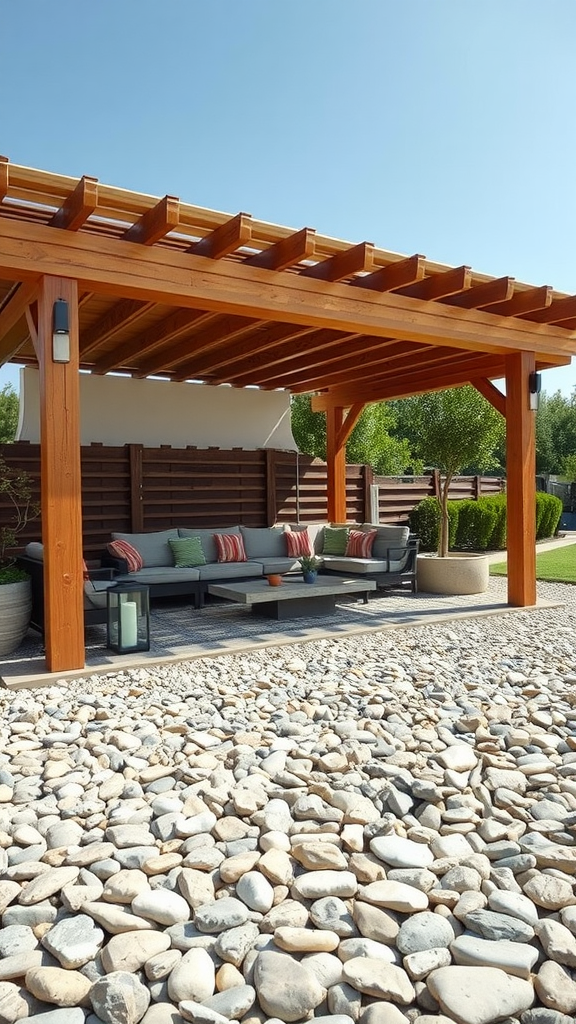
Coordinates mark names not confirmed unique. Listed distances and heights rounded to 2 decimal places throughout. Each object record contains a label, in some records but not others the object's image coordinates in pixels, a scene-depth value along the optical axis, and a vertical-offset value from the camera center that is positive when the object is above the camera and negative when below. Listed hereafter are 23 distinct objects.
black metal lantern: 5.29 -0.98
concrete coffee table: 6.50 -0.99
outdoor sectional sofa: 7.23 -0.83
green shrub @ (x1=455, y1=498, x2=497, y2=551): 13.42 -0.62
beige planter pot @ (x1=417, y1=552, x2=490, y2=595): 8.55 -1.05
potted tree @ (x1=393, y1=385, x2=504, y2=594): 8.59 +0.61
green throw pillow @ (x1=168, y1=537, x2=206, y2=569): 7.93 -0.70
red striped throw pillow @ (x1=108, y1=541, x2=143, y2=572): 7.55 -0.67
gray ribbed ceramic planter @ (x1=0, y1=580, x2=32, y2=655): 5.28 -0.93
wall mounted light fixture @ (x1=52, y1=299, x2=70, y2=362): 4.57 +1.07
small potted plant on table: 7.18 -0.80
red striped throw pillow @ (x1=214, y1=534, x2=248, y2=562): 8.30 -0.68
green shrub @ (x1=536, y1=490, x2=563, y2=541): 15.53 -0.57
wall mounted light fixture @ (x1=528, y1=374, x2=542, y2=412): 7.12 +1.05
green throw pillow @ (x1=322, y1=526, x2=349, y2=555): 9.00 -0.65
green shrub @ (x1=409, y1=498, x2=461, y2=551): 11.95 -0.54
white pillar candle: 5.33 -1.01
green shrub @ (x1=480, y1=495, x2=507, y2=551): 13.64 -0.72
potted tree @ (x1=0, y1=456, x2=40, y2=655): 5.29 -0.86
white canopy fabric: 9.17 +1.11
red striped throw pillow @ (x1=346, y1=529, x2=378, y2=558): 8.70 -0.68
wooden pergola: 4.56 +1.59
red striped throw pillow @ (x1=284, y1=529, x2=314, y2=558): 8.89 -0.69
